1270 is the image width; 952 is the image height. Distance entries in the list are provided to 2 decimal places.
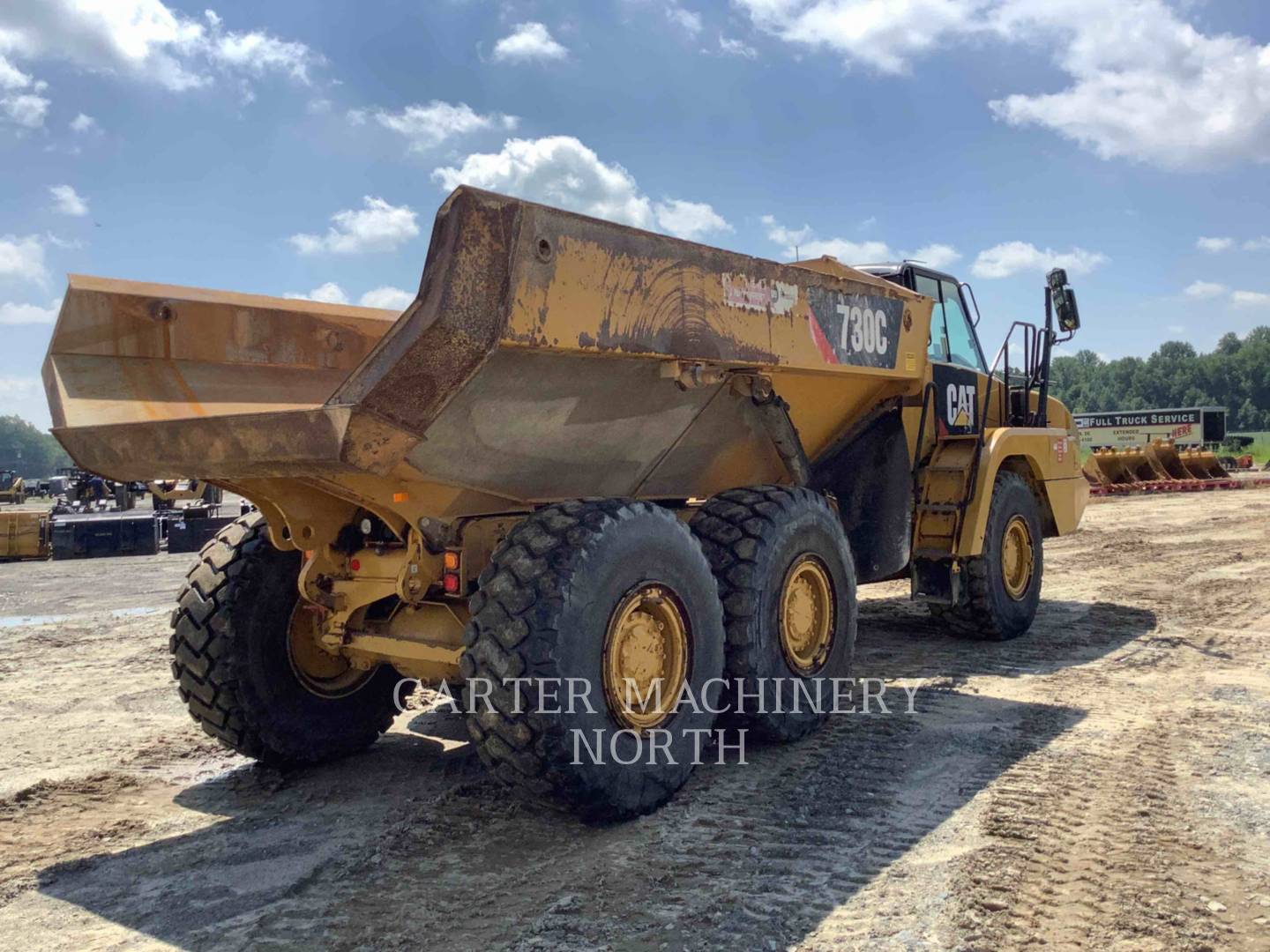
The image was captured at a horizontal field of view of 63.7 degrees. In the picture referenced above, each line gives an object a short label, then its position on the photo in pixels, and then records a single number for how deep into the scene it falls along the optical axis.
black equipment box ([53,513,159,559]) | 15.70
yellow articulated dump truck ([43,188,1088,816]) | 3.27
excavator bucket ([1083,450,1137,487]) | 24.72
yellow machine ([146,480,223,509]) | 21.27
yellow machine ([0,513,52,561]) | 15.95
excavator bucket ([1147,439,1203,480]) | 25.53
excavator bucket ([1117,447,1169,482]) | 25.12
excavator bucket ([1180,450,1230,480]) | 26.12
